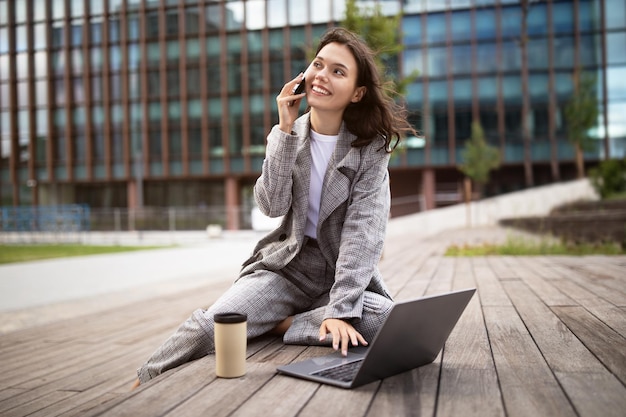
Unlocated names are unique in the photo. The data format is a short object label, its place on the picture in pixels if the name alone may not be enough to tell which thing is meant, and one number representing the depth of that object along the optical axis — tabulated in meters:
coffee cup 2.11
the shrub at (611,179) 18.19
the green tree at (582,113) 25.94
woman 2.62
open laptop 1.94
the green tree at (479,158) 25.55
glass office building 29.95
